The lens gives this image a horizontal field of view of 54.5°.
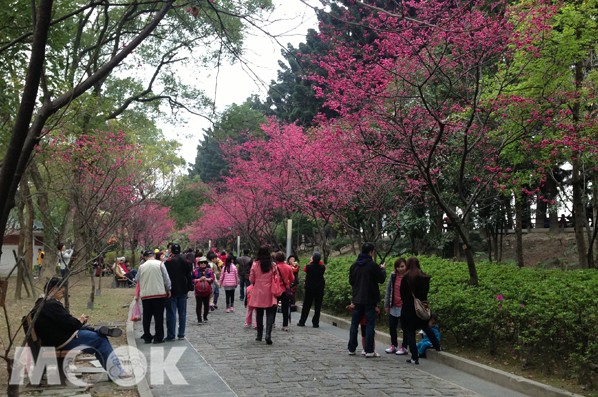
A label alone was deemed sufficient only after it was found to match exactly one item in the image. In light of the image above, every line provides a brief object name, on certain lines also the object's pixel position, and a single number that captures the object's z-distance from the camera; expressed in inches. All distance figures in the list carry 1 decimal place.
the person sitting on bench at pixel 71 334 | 278.4
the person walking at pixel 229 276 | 648.4
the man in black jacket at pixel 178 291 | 446.6
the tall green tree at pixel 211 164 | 2419.4
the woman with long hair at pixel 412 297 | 355.3
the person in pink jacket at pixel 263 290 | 426.3
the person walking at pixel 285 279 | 491.2
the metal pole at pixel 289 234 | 813.4
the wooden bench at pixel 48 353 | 278.6
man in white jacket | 423.5
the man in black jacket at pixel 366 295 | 374.9
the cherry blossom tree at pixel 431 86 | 409.1
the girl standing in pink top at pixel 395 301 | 386.6
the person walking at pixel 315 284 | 541.6
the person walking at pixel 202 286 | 543.8
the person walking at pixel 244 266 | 752.3
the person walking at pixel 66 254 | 789.2
